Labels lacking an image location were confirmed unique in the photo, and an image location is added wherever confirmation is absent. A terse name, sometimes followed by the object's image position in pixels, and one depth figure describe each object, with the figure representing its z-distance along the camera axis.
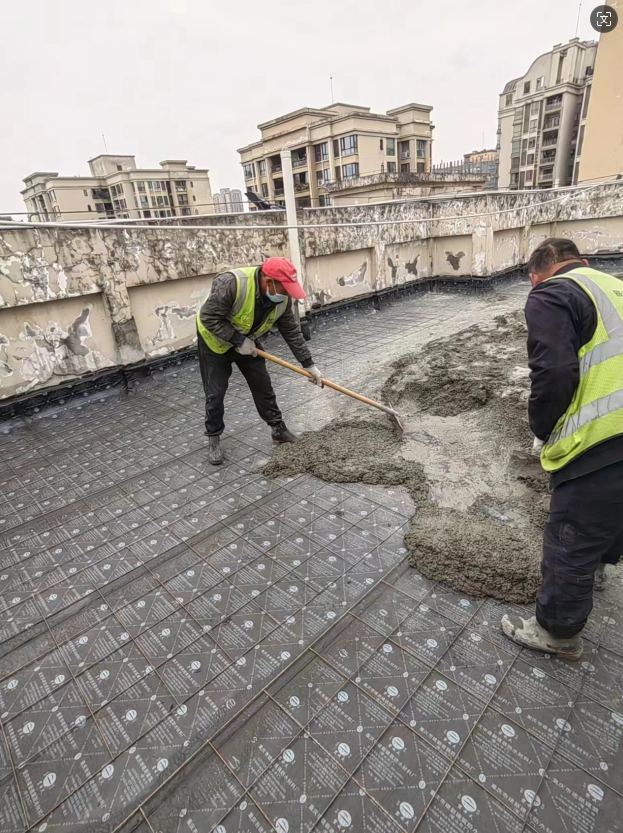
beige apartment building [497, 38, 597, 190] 28.98
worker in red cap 2.97
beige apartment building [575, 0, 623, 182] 9.98
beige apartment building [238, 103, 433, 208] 28.55
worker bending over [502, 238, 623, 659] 1.42
